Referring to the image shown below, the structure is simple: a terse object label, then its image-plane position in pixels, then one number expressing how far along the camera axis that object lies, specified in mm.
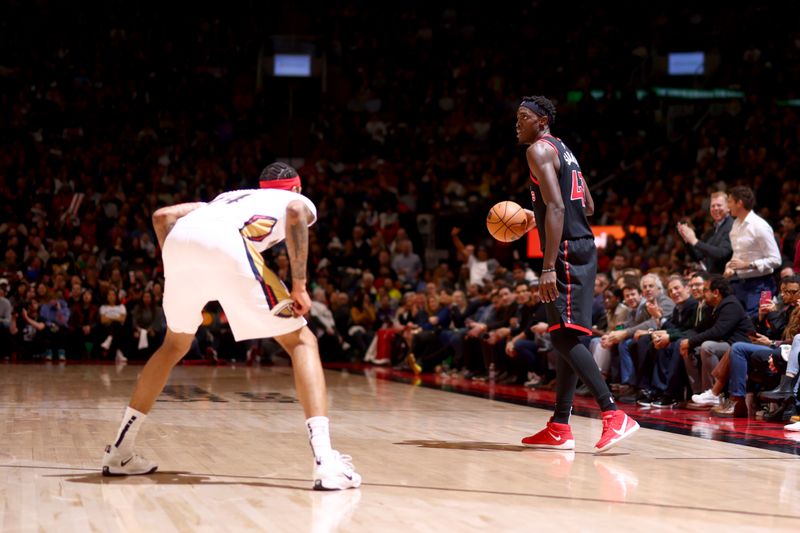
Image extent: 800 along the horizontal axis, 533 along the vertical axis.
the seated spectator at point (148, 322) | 15148
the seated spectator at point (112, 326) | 15102
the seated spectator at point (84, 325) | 15203
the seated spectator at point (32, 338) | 15008
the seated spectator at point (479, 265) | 15397
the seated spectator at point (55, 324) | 15070
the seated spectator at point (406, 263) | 16750
